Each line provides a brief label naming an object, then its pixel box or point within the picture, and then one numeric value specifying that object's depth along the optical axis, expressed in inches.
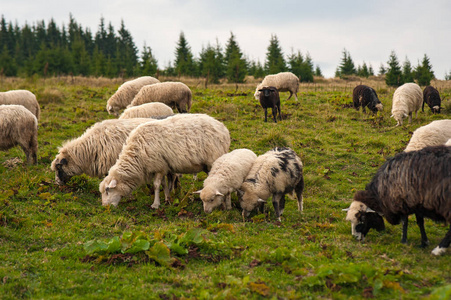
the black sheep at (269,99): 634.2
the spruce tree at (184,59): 1573.6
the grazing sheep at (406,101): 614.5
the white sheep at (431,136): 368.8
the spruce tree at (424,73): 1330.0
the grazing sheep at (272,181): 309.9
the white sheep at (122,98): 655.8
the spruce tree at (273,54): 1623.3
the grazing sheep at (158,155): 331.0
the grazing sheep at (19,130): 410.0
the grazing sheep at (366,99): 685.9
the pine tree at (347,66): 1854.1
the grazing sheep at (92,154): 369.1
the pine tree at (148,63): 1390.3
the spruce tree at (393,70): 1346.0
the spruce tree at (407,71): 1446.5
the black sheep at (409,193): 217.5
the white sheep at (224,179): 310.3
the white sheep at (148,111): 488.4
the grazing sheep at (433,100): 685.3
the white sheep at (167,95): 606.9
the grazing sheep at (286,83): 797.9
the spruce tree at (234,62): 1332.4
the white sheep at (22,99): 544.1
